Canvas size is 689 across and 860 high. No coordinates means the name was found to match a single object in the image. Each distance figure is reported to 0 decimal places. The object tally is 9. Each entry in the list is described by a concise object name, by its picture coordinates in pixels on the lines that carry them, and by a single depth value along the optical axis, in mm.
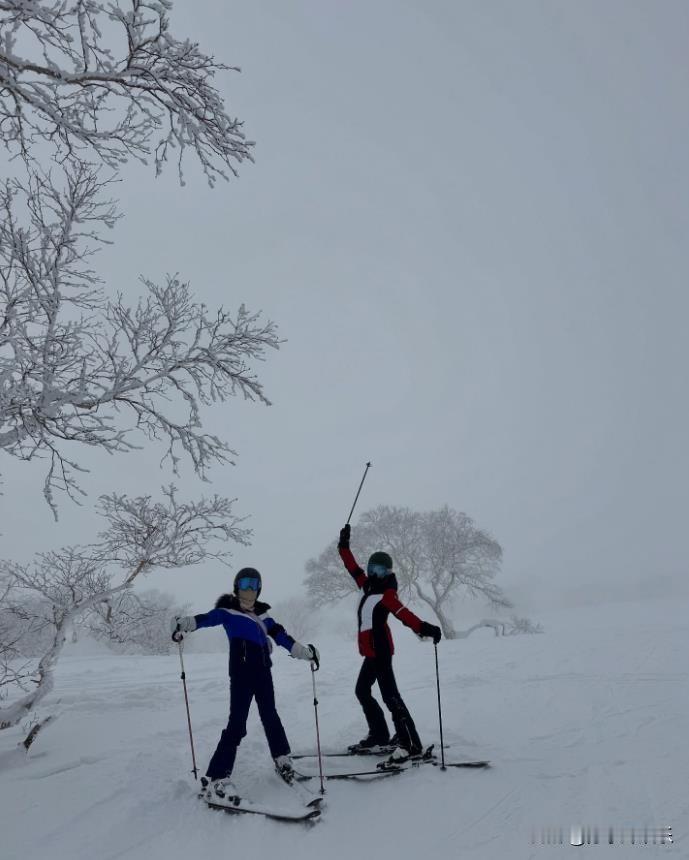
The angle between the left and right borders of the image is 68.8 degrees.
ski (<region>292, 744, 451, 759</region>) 5613
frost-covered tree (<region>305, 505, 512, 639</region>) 30234
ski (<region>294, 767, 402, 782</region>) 4809
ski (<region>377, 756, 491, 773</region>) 4854
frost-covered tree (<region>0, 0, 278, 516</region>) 3291
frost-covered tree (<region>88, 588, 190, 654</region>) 8580
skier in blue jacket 4789
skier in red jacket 5539
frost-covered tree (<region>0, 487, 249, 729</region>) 8172
